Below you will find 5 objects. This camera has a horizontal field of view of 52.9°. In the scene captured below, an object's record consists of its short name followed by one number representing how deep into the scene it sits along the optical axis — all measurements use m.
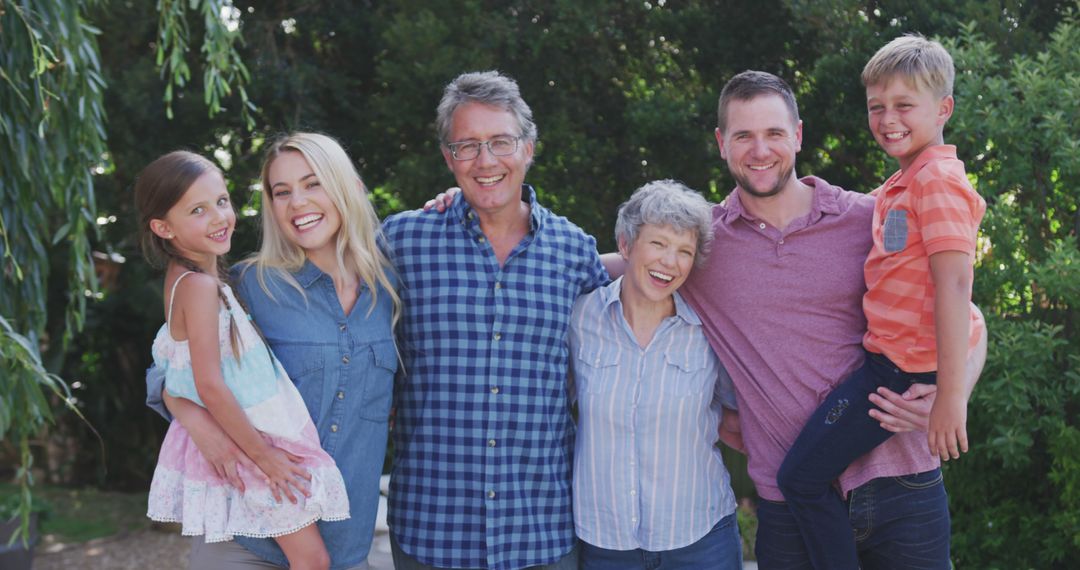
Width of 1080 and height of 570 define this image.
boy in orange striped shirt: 2.26
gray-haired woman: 2.48
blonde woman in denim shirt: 2.40
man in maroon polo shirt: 2.46
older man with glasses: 2.51
